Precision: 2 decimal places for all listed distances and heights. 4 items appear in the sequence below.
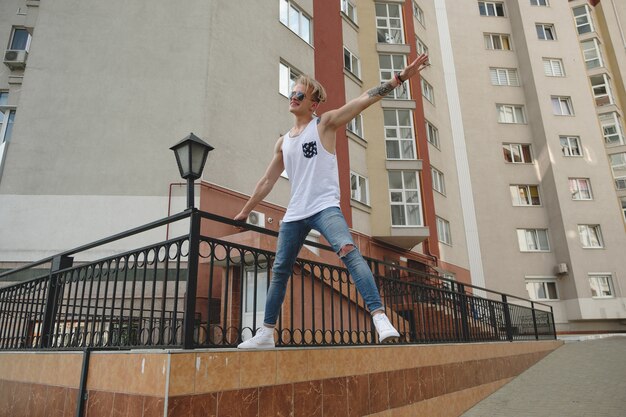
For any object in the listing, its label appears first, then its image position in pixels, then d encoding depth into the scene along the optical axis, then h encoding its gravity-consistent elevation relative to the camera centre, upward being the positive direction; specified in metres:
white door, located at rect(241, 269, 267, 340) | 8.20 +0.70
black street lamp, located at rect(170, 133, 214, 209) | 4.18 +1.68
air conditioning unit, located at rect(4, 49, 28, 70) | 14.45 +9.06
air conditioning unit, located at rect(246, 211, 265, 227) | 11.81 +3.13
